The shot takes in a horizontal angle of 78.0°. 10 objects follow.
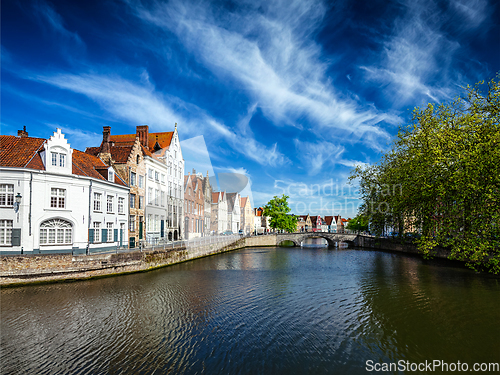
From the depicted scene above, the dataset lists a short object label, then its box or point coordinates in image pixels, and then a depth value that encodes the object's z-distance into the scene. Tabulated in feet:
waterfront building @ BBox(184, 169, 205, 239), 145.18
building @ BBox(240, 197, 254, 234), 276.62
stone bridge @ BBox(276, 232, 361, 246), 196.24
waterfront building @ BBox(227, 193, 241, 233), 242.99
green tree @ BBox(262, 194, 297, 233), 218.38
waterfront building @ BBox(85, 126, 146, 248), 94.02
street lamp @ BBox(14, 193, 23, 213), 63.98
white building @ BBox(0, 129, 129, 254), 64.90
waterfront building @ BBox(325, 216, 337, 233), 433.89
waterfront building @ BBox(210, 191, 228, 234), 198.14
